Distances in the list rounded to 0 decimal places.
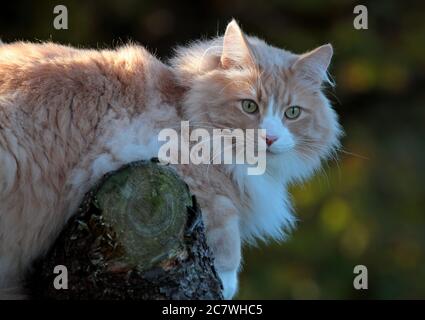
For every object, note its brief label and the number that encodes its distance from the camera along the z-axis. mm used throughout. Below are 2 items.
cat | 3055
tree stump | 2793
